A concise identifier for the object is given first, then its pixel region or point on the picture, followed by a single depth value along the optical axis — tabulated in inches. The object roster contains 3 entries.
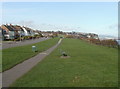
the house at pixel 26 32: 2492.9
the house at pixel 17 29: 2112.2
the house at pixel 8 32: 1717.0
